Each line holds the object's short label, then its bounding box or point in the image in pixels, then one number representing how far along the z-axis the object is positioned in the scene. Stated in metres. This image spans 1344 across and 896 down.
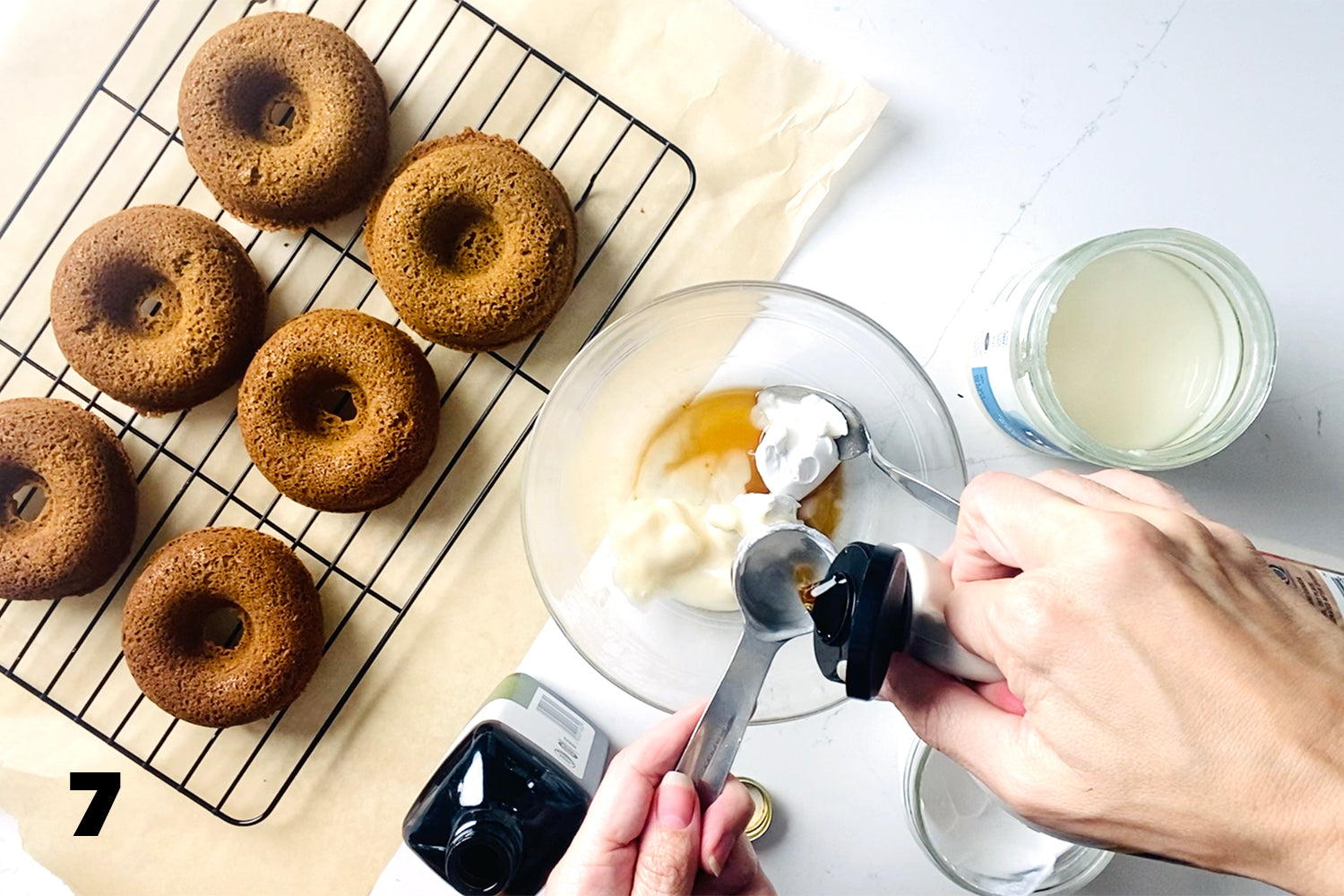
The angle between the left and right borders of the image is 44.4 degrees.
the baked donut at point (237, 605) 0.61
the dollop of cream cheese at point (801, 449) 0.56
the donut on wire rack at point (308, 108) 0.61
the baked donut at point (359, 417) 0.61
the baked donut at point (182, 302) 0.61
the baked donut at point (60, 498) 0.61
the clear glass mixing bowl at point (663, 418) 0.57
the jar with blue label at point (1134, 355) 0.55
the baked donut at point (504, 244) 0.60
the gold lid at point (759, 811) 0.60
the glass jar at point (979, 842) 0.58
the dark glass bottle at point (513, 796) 0.57
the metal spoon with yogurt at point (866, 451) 0.54
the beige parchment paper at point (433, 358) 0.61
